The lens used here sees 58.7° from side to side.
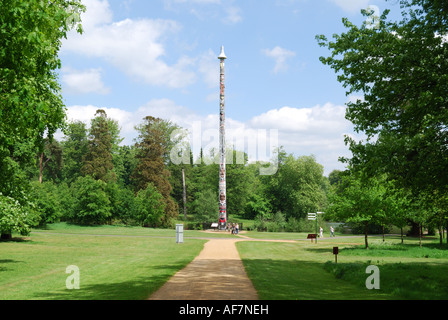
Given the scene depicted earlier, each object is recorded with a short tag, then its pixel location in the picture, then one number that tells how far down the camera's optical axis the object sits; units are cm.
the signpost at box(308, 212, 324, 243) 3491
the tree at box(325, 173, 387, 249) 2852
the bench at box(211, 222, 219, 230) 5728
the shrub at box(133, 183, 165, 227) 5928
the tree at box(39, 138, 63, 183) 7778
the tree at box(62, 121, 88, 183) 8912
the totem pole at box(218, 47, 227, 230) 5553
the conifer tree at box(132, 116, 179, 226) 7069
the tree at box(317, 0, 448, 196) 1302
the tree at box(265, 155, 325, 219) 7644
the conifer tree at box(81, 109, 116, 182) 7444
